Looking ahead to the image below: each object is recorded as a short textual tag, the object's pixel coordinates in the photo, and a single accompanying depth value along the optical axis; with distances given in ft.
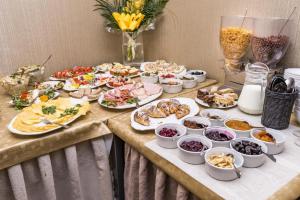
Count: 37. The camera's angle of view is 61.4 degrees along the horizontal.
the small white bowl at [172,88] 4.28
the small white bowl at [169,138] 2.67
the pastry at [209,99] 3.67
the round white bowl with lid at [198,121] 2.80
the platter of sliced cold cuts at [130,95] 3.78
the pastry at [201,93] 3.83
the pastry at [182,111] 3.39
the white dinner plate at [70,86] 4.46
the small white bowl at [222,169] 2.14
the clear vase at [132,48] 5.46
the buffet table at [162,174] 2.10
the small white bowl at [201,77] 4.67
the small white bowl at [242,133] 2.75
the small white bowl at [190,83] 4.44
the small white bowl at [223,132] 2.54
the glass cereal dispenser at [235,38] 3.80
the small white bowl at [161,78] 4.52
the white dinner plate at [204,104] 3.60
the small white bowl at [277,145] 2.50
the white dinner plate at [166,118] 3.11
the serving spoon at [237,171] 2.13
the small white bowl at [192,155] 2.38
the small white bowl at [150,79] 4.67
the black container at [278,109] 2.85
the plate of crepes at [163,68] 5.00
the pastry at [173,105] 3.51
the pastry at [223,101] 3.61
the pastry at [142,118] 3.17
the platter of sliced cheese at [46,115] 3.05
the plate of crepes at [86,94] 4.06
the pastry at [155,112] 3.39
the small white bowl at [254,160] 2.29
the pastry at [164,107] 3.49
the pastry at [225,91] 3.94
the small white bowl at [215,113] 3.09
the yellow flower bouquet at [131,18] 5.18
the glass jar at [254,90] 3.22
